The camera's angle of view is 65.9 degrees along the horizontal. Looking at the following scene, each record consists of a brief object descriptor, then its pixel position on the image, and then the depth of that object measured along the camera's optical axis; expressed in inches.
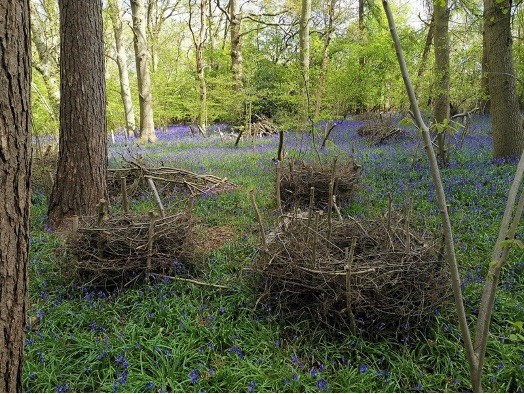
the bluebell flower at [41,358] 101.0
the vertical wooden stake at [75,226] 142.7
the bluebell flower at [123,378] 92.4
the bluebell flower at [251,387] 92.3
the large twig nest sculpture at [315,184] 225.6
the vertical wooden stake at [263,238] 124.8
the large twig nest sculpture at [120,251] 140.2
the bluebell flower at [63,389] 90.9
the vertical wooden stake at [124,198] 152.8
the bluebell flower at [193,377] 94.3
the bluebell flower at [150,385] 92.7
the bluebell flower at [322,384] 93.5
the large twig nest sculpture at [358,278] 112.1
